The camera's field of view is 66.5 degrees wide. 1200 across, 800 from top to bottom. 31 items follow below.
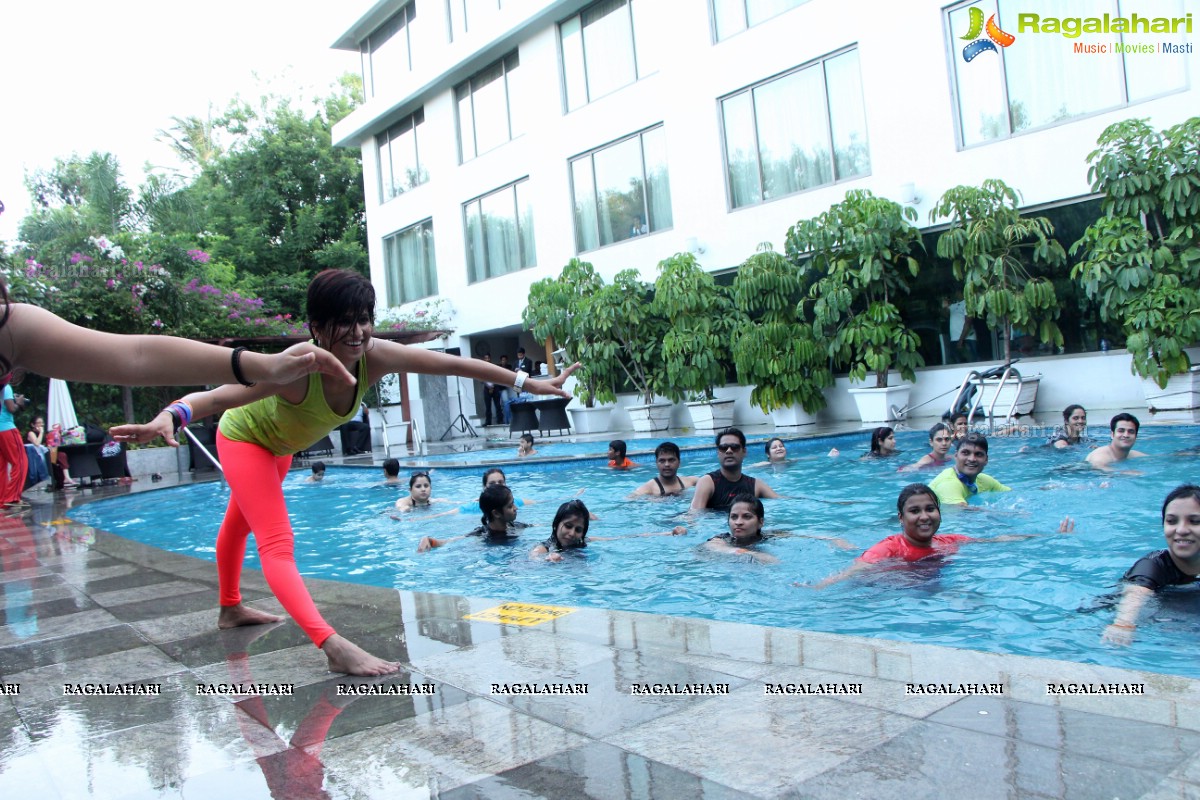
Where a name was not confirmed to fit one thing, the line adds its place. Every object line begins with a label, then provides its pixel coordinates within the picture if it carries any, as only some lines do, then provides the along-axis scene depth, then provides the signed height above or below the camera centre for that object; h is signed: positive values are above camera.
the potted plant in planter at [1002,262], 12.91 +1.85
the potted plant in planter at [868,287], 14.52 +1.91
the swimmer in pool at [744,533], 6.89 -0.89
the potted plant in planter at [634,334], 18.09 +1.86
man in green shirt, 7.87 -0.69
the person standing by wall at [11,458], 11.88 +0.38
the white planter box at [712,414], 17.36 +0.09
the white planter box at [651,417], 18.56 +0.16
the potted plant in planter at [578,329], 18.69 +2.19
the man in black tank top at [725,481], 8.30 -0.59
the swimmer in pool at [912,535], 5.94 -0.90
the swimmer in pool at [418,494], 10.54 -0.55
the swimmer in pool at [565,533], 7.45 -0.82
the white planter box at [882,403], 14.79 -0.01
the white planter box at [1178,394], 11.52 -0.24
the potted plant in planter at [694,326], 16.67 +1.71
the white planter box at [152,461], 19.50 +0.23
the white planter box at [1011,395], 13.47 -0.07
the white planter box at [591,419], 20.03 +0.26
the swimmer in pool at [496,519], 8.02 -0.71
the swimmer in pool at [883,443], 11.35 -0.51
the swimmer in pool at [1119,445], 8.87 -0.63
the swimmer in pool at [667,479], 9.59 -0.60
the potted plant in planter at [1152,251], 11.23 +1.60
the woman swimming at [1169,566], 4.45 -0.95
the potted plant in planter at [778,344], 15.46 +1.16
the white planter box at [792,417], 16.11 -0.11
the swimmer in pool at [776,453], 12.02 -0.53
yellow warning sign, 4.41 -0.88
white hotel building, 13.76 +5.69
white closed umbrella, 16.67 +1.30
